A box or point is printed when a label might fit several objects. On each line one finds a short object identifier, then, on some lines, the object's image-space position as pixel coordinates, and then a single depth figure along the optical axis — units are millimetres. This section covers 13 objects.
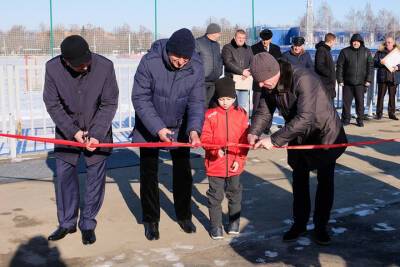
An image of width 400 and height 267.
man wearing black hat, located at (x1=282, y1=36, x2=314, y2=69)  9281
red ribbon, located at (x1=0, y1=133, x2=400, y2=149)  4301
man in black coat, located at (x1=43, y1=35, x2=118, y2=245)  4262
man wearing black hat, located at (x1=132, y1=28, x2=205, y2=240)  4320
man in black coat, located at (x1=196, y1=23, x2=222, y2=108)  8234
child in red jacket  4520
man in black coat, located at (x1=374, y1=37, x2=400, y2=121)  11084
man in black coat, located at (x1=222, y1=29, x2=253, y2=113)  8828
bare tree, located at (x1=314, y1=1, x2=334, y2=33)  56044
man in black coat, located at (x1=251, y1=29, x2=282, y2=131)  9164
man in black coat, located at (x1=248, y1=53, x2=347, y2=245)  4055
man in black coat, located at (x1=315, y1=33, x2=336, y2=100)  10038
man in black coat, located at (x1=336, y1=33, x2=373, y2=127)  10273
